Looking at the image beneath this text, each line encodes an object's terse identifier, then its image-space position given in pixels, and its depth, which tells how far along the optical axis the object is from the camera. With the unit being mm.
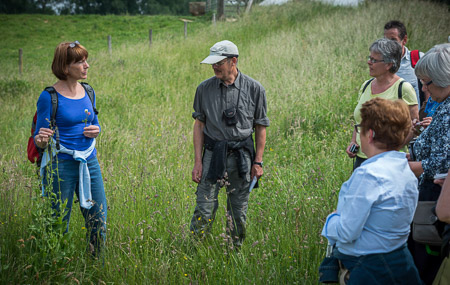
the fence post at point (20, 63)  17066
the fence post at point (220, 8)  26070
